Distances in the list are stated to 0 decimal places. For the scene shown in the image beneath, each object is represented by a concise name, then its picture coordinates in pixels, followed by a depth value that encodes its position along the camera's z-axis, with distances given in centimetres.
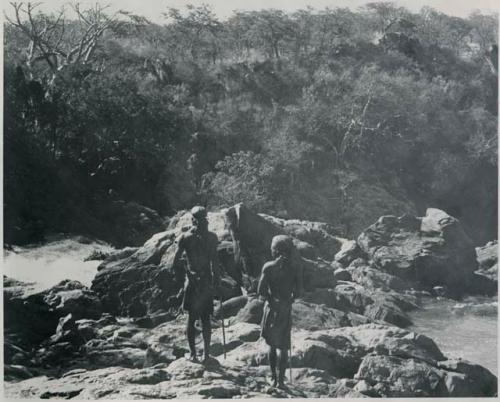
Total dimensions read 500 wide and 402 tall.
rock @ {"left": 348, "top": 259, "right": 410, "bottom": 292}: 1630
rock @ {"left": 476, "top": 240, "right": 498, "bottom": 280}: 1573
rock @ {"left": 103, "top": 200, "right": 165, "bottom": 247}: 1542
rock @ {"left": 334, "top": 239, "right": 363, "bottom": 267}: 1773
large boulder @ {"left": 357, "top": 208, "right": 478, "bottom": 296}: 1741
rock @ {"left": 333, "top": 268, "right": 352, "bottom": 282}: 1609
